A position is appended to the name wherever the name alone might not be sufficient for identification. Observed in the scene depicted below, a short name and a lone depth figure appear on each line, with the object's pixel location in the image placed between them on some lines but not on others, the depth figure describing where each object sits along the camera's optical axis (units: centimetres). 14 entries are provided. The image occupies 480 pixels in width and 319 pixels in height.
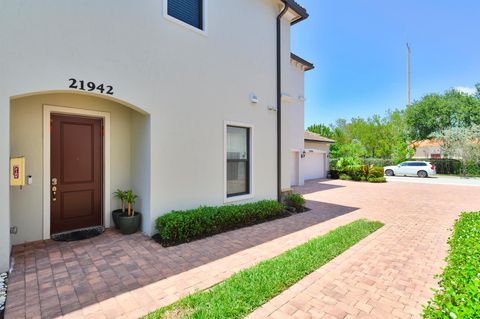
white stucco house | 404
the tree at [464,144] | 2295
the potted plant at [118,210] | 559
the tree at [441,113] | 2694
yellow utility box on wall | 398
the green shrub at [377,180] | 1792
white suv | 2212
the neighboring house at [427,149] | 3447
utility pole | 3576
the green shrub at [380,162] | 2872
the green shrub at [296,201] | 840
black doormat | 504
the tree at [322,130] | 3553
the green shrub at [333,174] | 2027
